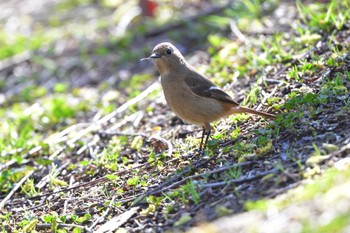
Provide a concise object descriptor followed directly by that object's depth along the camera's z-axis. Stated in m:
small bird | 10.69
